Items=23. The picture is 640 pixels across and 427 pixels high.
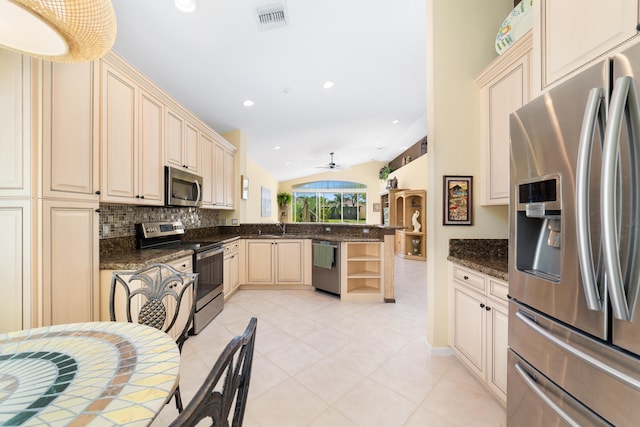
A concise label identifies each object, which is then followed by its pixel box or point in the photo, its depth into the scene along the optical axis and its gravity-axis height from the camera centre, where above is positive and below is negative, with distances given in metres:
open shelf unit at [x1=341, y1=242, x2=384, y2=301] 3.49 -0.86
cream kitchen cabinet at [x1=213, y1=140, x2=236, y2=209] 3.70 +0.63
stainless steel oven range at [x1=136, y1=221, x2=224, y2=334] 2.49 -0.50
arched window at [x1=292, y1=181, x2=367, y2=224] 11.13 +0.57
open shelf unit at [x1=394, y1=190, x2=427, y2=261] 6.65 -0.34
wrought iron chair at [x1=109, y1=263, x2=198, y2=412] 1.32 -0.46
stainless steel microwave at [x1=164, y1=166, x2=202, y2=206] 2.53 +0.30
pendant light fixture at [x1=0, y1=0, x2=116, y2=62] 0.77 +0.65
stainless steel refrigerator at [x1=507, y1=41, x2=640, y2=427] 0.70 -0.13
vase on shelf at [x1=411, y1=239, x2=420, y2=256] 6.71 -0.91
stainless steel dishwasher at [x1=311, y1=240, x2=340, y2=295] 3.58 -0.79
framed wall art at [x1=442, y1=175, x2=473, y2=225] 2.07 +0.12
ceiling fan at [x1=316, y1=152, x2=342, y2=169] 7.57 +1.51
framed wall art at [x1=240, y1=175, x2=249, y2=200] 4.44 +0.51
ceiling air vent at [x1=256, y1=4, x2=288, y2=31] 1.91 +1.62
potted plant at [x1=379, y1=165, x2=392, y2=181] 9.55 +1.65
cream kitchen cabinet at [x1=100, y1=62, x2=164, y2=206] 1.82 +0.62
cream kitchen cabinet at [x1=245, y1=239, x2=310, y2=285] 3.93 -0.77
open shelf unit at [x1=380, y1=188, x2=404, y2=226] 7.81 +0.18
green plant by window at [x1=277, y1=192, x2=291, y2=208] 11.00 +0.69
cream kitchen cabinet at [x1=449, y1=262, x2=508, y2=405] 1.50 -0.77
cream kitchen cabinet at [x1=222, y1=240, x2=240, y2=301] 3.34 -0.79
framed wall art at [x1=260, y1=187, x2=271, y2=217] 8.22 +0.46
